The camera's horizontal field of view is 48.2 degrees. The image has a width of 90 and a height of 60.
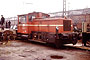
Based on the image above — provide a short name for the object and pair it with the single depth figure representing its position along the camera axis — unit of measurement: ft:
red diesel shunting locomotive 24.59
